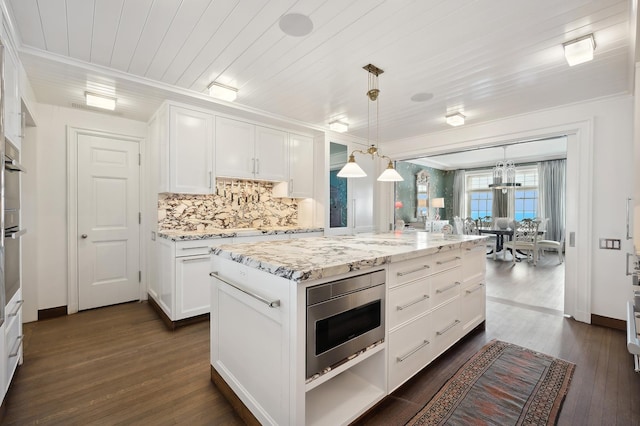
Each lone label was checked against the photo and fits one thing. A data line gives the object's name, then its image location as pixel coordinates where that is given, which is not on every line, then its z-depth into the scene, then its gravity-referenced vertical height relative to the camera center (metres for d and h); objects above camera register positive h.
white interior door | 3.47 -0.16
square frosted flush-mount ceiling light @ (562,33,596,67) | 2.04 +1.16
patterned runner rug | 1.70 -1.22
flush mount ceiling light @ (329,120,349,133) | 3.96 +1.15
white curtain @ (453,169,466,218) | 9.83 +0.57
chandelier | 7.34 +0.90
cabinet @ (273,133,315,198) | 4.28 +0.58
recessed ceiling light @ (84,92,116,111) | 2.90 +1.10
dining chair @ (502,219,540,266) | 6.23 -0.67
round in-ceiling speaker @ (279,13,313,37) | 1.88 +1.24
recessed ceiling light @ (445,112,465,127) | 3.64 +1.15
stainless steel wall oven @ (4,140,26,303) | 1.70 -0.07
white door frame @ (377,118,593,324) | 3.16 -0.05
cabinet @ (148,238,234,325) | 2.95 -0.73
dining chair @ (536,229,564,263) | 6.42 -0.78
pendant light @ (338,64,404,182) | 2.55 +0.42
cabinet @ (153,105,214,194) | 3.15 +0.66
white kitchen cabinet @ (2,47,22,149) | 1.75 +0.71
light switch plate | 3.02 -0.35
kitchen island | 1.35 -0.64
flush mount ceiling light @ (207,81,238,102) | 2.84 +1.17
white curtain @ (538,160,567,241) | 7.77 +0.41
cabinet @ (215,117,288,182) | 3.57 +0.76
